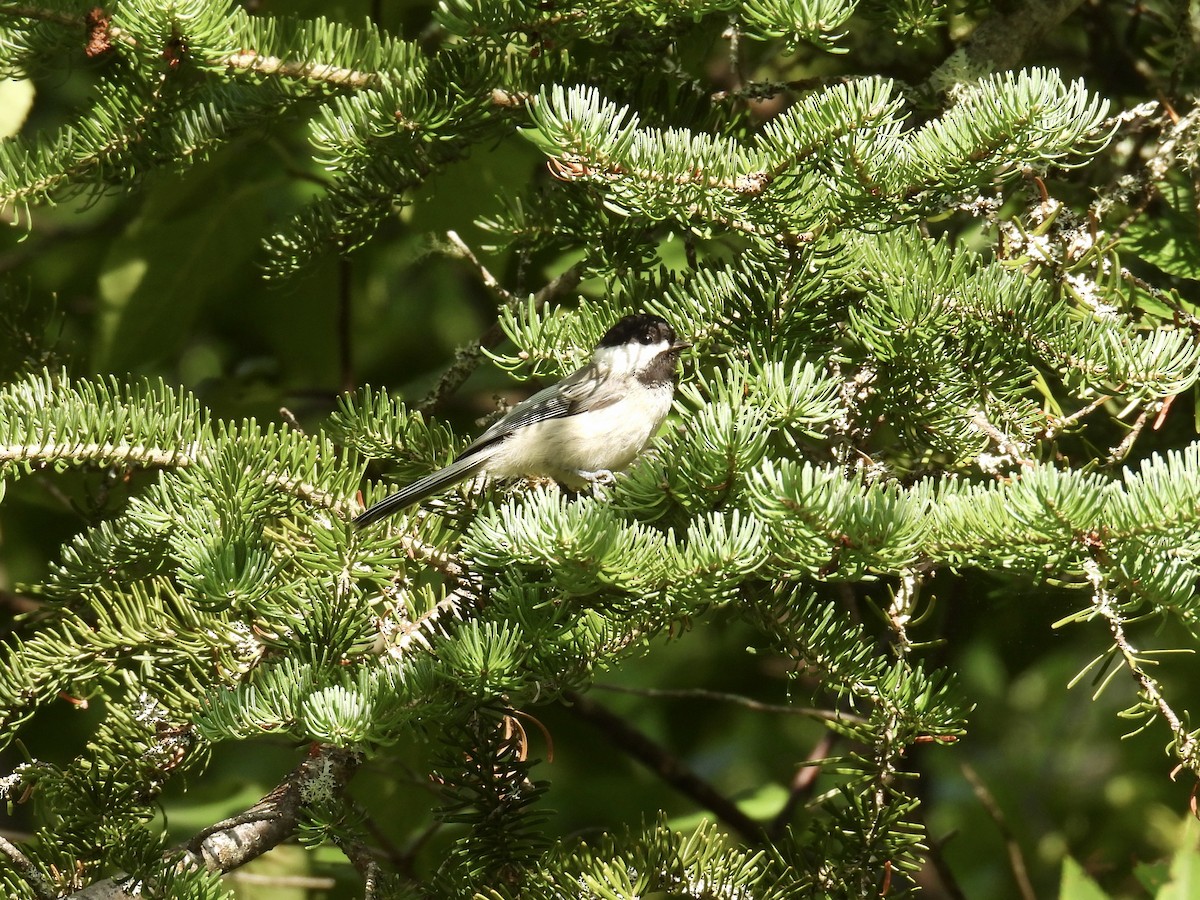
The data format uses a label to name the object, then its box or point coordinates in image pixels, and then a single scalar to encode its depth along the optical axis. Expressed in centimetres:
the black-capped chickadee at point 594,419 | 627
